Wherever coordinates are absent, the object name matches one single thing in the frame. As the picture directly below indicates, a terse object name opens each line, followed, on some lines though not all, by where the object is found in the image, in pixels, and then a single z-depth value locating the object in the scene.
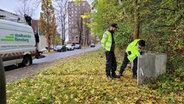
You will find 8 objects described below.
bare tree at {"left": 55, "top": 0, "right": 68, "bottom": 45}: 50.31
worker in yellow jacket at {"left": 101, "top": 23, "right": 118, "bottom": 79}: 7.34
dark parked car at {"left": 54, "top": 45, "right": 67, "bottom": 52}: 47.40
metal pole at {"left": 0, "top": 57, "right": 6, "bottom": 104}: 1.76
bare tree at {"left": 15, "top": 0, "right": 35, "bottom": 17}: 53.50
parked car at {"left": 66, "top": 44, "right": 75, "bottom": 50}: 55.53
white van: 11.67
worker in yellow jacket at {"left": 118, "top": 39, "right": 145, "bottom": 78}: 7.31
